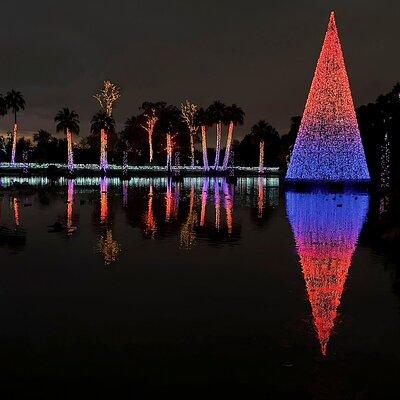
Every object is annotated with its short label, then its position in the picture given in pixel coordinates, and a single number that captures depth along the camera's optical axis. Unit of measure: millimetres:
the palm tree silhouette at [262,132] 112750
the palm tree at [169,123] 100762
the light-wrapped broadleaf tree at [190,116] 101938
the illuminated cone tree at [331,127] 46406
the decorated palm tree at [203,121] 99250
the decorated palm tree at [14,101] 100312
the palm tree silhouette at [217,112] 98812
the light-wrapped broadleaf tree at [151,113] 107750
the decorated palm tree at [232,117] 99062
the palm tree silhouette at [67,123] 91750
